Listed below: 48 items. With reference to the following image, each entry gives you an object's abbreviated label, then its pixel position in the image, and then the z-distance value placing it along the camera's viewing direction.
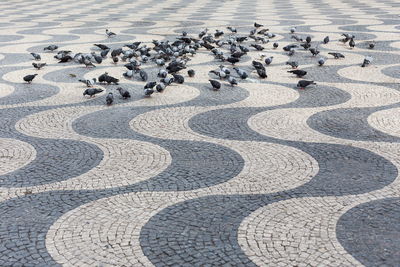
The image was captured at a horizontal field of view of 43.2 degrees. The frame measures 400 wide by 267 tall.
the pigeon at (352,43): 14.56
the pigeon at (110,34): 17.18
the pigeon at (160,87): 9.83
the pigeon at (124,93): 9.39
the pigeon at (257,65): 11.32
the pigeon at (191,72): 11.17
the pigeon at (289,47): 13.79
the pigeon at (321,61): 12.20
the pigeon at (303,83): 10.09
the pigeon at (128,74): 11.06
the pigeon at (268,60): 12.33
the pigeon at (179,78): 10.61
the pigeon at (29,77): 10.62
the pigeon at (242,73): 10.91
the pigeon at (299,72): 10.98
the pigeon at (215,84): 10.01
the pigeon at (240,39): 14.77
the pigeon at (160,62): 11.97
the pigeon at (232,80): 10.34
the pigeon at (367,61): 12.01
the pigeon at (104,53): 13.22
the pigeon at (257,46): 13.99
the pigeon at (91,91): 9.47
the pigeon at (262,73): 11.05
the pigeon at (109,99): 9.06
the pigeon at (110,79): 10.31
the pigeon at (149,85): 9.70
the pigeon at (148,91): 9.54
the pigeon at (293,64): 11.87
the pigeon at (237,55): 12.59
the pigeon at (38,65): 11.99
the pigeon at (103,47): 13.95
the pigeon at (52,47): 14.29
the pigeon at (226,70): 10.93
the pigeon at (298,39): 15.24
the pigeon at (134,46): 13.56
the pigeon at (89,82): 10.24
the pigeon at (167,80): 10.38
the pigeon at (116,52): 12.88
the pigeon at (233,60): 12.26
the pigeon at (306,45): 13.98
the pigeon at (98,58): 12.58
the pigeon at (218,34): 16.02
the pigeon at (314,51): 13.22
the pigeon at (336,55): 13.02
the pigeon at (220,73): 10.85
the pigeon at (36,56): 12.59
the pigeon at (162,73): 10.65
